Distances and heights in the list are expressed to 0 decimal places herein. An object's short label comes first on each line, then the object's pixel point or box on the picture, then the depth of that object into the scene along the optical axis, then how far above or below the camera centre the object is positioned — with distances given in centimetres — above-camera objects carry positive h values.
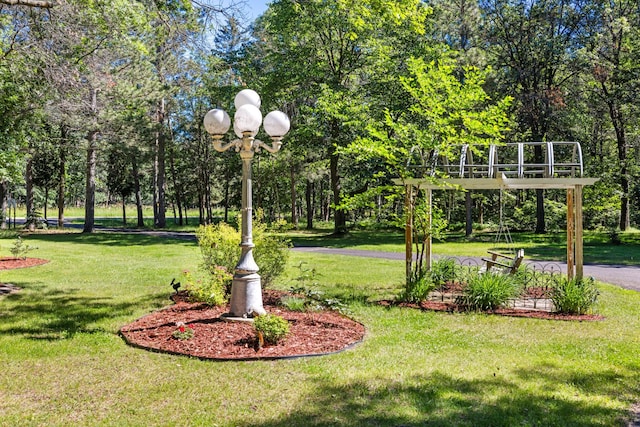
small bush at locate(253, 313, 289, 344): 607 -141
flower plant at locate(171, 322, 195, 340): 630 -153
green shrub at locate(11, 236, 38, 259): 1405 -109
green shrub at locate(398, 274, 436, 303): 891 -141
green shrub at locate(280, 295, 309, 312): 803 -149
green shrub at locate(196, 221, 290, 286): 858 -64
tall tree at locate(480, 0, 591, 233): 2438 +813
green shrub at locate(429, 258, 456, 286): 1040 -124
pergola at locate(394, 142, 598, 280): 905 +48
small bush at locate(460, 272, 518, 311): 853 -140
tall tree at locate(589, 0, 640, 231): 2347 +668
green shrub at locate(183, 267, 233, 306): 802 -122
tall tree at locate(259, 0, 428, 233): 2194 +713
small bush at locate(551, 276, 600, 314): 823 -144
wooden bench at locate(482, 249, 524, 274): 976 -111
